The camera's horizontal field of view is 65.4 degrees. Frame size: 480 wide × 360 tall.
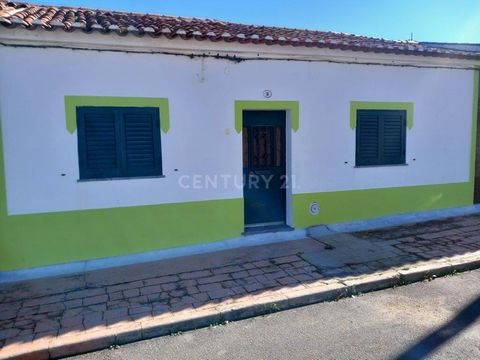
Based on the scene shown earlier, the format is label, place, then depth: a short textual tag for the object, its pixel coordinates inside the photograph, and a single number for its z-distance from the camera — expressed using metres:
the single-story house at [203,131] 5.50
